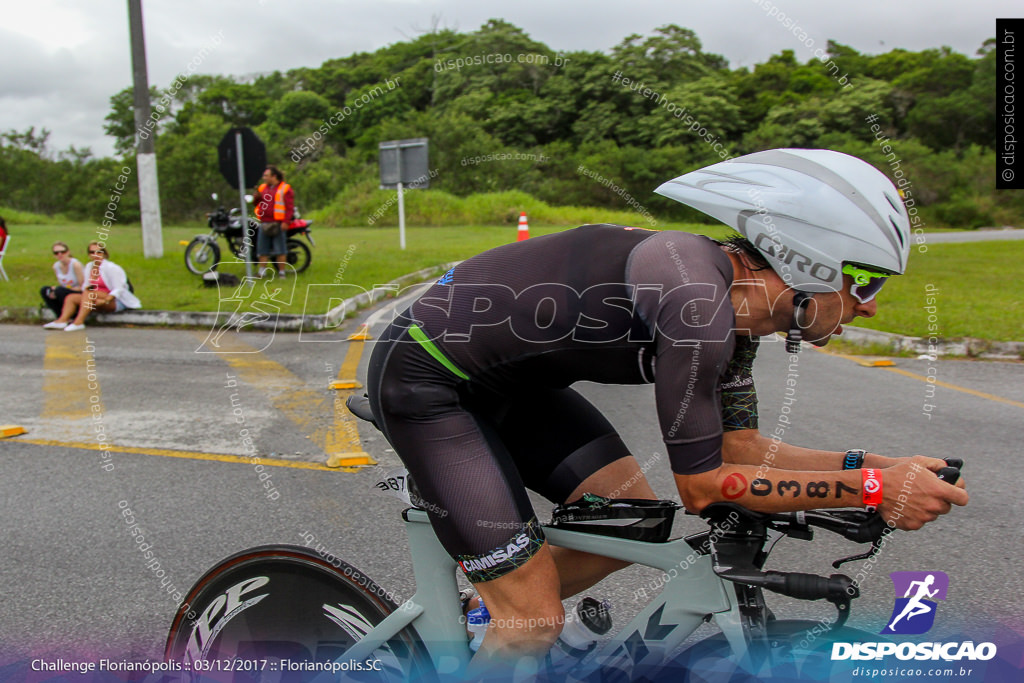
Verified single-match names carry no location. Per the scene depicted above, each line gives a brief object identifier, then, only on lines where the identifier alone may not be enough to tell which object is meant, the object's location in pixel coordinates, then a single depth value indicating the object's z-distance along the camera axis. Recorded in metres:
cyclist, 1.72
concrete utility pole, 11.88
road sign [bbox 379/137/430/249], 13.85
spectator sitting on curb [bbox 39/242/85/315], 10.48
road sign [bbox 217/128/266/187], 10.98
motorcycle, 13.02
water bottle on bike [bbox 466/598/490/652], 2.12
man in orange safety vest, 12.36
